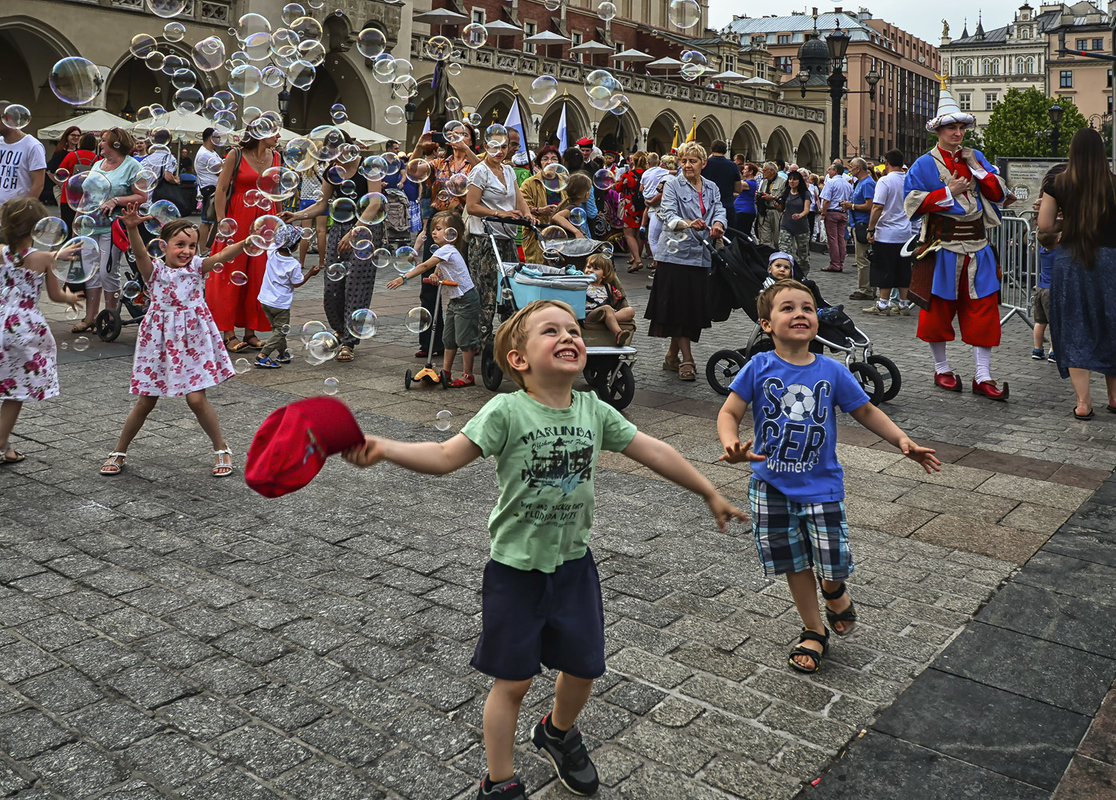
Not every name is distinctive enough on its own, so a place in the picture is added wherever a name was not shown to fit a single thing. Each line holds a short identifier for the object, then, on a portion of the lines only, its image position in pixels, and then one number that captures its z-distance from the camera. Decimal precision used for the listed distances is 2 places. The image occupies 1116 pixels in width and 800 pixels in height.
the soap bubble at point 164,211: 6.61
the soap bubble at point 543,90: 8.15
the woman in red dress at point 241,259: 9.01
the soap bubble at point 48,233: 5.88
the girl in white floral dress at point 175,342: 5.79
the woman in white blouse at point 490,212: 8.43
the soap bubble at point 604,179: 8.63
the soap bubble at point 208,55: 7.35
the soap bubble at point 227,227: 7.20
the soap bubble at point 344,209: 7.37
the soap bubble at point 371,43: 8.17
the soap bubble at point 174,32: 6.85
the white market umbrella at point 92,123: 20.58
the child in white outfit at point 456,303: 8.19
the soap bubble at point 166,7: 7.28
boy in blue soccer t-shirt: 3.51
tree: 74.50
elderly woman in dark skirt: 8.54
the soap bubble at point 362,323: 6.15
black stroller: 7.71
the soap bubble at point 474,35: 8.41
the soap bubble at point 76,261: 5.96
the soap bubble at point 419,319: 7.16
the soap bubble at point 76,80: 7.27
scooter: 8.20
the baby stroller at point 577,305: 7.59
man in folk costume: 8.08
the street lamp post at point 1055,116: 38.50
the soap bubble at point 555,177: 8.08
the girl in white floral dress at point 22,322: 5.83
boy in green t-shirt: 2.67
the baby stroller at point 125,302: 9.96
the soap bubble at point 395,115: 7.81
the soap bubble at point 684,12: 8.28
